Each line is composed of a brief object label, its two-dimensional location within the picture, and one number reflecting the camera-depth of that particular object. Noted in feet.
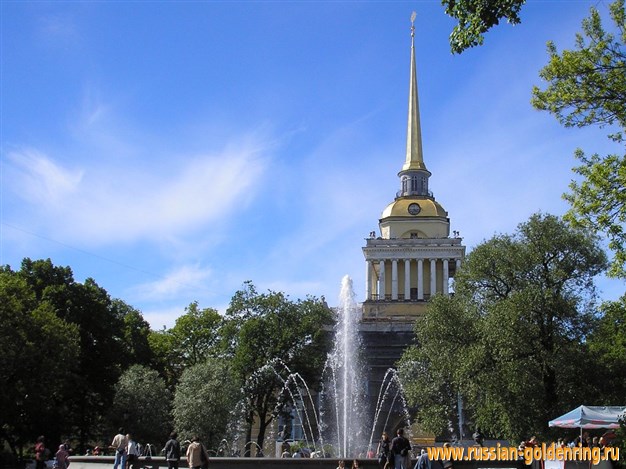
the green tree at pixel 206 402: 145.18
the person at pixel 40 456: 72.74
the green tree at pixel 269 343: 160.15
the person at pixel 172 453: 63.72
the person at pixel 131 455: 69.56
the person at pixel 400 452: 58.39
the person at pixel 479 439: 73.67
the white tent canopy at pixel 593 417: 66.90
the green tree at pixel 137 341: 173.02
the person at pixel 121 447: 67.15
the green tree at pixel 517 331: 93.56
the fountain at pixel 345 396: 137.79
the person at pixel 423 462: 58.46
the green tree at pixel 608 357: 93.30
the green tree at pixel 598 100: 53.26
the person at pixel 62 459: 76.48
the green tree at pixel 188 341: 193.88
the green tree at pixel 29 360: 115.65
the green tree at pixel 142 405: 147.13
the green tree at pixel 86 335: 150.00
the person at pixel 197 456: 58.44
